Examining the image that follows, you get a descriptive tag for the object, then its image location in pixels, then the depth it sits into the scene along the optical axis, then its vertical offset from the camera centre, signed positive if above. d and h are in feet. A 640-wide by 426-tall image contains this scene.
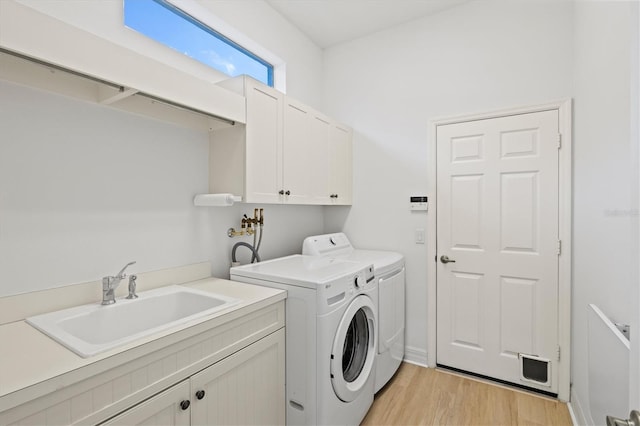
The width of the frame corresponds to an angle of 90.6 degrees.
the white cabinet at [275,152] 6.26 +1.31
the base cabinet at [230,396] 3.66 -2.49
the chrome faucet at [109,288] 4.75 -1.17
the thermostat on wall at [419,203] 8.85 +0.22
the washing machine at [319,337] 5.28 -2.16
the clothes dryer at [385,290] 7.36 -1.97
